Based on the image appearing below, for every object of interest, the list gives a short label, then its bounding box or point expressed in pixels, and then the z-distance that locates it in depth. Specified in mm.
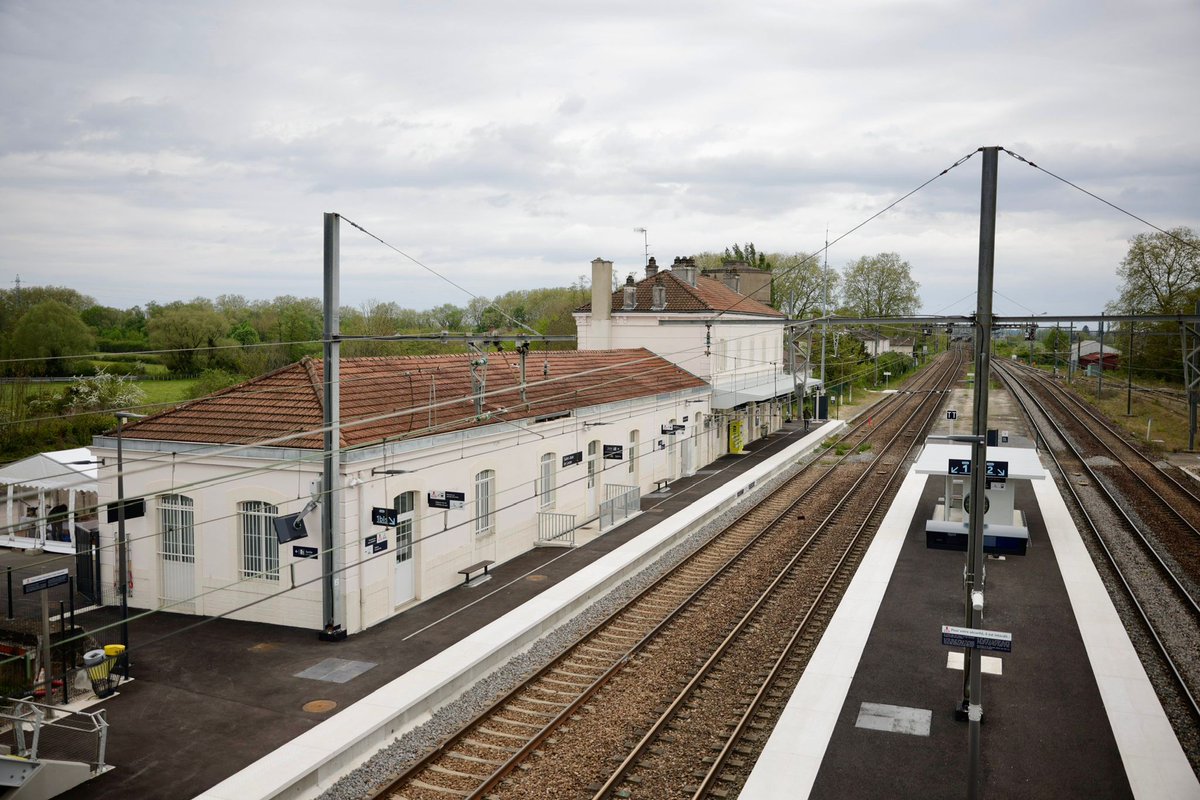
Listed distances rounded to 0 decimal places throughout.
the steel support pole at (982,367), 10781
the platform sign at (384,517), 14688
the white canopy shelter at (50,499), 18562
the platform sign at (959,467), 17688
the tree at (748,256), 87169
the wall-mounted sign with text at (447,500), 15914
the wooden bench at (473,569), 17766
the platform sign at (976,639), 9570
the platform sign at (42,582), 11712
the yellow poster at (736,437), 36156
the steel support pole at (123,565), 12055
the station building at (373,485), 15000
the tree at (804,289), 75812
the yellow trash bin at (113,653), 11844
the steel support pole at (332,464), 14062
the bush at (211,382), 35125
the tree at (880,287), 84312
